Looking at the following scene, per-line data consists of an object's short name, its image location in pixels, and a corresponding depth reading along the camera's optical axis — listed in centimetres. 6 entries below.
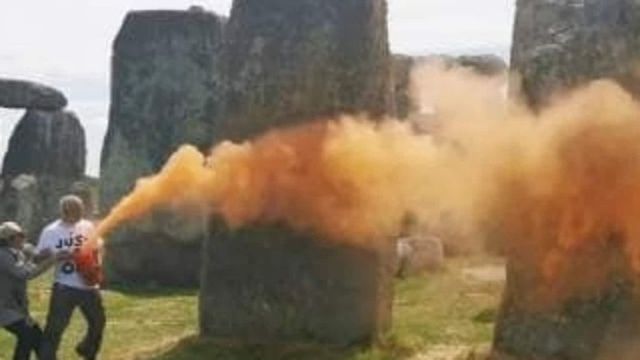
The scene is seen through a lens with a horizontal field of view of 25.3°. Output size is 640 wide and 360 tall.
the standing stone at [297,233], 1407
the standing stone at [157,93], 2298
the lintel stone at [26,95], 3266
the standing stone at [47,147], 3231
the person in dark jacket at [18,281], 1276
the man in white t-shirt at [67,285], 1291
